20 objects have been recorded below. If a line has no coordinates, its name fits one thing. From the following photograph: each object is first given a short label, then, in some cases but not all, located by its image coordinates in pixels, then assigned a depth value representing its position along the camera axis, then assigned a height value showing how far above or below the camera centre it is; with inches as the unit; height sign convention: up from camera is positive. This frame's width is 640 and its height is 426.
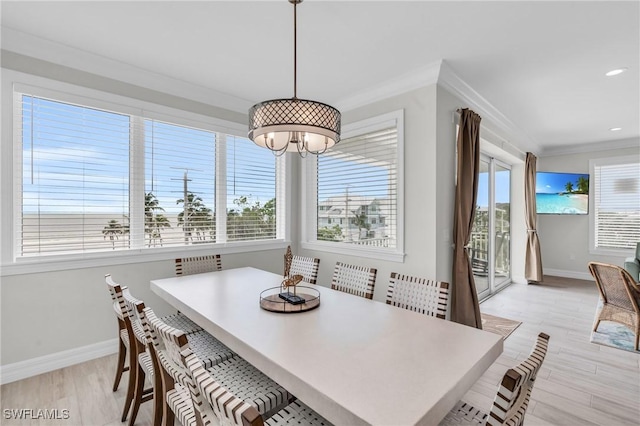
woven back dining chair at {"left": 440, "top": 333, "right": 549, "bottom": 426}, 31.9 -19.9
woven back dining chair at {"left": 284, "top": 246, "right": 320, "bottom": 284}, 109.7 -21.7
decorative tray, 73.5 -23.8
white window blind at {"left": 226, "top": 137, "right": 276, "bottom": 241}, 148.2 +10.4
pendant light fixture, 64.5 +20.6
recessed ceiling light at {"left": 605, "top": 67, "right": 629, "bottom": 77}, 113.8 +54.9
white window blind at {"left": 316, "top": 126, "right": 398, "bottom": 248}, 132.3 +10.3
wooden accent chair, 117.0 -34.4
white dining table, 38.8 -24.4
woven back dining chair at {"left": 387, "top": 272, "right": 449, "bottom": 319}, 75.0 -22.2
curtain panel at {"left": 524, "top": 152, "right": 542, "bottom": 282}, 224.4 -13.6
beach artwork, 243.9 +16.3
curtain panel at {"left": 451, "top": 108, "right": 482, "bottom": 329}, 122.0 -7.0
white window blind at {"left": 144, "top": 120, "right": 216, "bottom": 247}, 122.9 +11.3
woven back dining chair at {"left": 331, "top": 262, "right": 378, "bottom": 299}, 92.4 -22.3
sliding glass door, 184.4 -11.2
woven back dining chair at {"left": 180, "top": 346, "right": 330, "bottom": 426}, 27.3 -19.1
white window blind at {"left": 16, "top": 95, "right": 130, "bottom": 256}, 97.7 +11.3
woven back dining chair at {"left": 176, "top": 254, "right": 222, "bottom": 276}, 112.8 -21.4
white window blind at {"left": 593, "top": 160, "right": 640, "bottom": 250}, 225.9 +6.9
